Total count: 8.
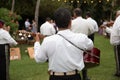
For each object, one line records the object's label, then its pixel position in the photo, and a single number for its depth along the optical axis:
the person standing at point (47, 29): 9.52
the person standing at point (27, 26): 19.07
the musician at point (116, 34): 4.99
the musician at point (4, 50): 5.22
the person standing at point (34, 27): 18.06
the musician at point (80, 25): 5.27
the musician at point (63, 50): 2.71
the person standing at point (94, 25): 6.84
